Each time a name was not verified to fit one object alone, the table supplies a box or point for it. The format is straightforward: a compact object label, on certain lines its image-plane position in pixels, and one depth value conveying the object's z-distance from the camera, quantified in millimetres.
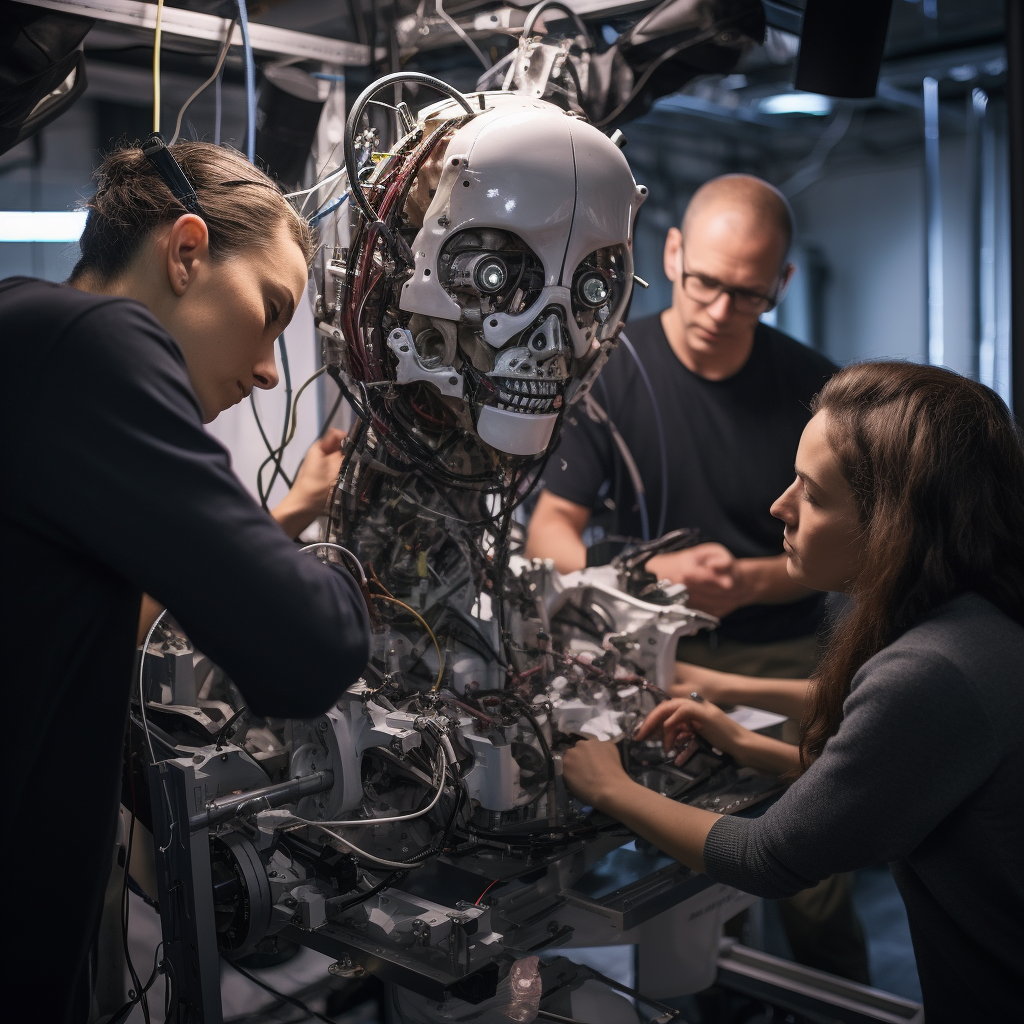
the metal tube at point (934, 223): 5516
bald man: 2779
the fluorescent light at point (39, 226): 2096
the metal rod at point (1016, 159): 2666
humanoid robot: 1534
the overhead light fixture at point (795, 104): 5539
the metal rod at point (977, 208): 5434
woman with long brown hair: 1340
